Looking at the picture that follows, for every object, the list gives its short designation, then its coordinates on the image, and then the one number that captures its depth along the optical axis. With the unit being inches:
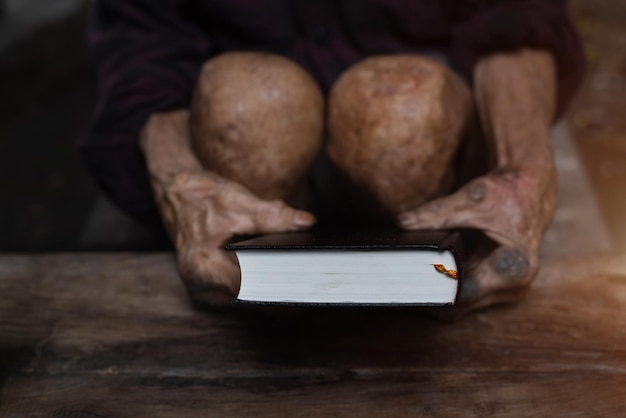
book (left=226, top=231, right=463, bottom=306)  34.7
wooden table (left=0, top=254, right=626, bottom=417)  38.1
